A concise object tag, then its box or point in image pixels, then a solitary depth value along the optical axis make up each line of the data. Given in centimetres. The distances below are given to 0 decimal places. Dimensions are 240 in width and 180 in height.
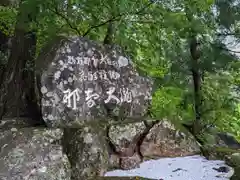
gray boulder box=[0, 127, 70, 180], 258
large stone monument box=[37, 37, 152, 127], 298
